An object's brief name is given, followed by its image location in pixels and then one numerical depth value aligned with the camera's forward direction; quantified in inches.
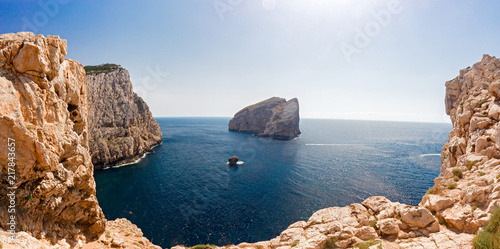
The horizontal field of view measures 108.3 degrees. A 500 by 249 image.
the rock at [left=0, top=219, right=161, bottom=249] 329.1
